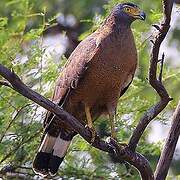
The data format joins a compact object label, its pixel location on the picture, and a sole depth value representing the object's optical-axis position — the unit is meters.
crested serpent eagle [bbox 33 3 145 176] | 8.62
